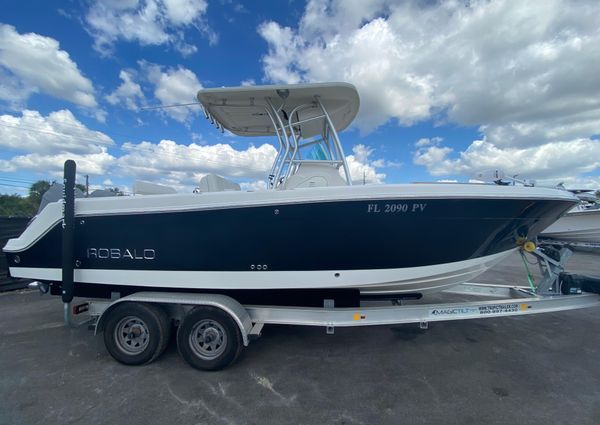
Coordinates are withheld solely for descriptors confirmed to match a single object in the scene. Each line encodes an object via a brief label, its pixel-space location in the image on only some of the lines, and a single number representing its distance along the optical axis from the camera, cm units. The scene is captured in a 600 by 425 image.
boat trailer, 313
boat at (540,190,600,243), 486
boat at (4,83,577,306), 300
